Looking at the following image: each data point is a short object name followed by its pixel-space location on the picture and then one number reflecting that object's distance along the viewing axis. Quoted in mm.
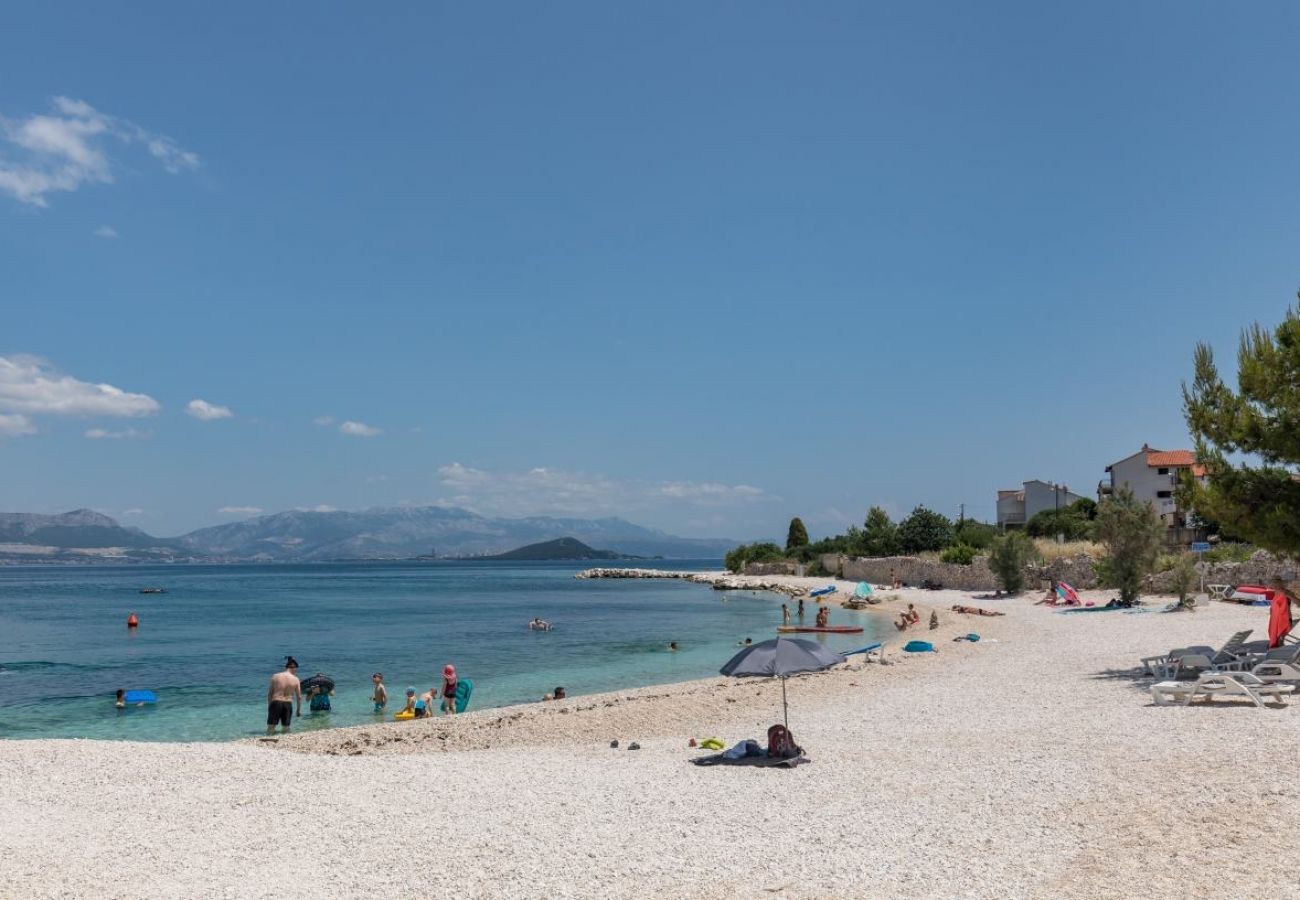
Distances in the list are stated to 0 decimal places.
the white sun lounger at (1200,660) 15953
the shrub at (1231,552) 40406
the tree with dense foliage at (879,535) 76500
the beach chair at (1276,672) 14907
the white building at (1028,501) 85750
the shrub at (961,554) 57969
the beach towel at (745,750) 12109
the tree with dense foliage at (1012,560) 46844
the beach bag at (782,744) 11961
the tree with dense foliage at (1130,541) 34531
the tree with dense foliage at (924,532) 74000
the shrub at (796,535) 99688
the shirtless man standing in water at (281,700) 20062
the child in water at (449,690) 21891
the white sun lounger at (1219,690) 13766
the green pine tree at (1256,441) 16297
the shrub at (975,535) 67688
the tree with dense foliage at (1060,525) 63972
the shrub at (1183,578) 33375
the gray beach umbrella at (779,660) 11945
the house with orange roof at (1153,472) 71938
